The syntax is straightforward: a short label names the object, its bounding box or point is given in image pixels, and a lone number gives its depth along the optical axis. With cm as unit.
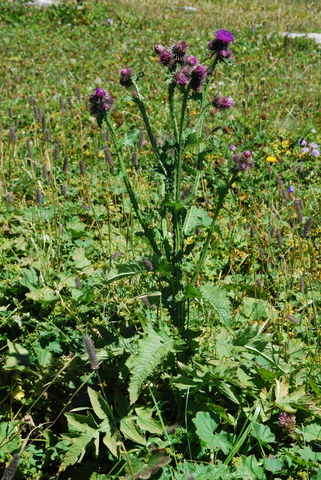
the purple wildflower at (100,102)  180
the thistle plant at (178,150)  183
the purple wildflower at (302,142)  441
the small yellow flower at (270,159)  434
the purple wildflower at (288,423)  186
